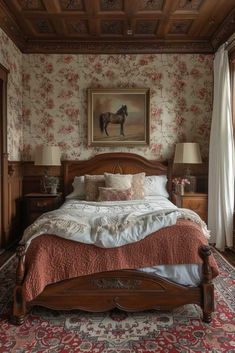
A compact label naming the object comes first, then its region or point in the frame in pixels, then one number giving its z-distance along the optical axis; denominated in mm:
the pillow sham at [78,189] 4440
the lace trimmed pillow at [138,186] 4184
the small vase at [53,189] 4579
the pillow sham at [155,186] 4500
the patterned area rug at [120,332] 2008
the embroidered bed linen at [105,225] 2316
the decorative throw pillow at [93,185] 4215
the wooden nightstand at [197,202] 4348
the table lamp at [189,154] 4461
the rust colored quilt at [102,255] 2301
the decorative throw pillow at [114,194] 3982
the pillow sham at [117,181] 4191
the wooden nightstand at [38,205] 4309
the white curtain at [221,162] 4086
